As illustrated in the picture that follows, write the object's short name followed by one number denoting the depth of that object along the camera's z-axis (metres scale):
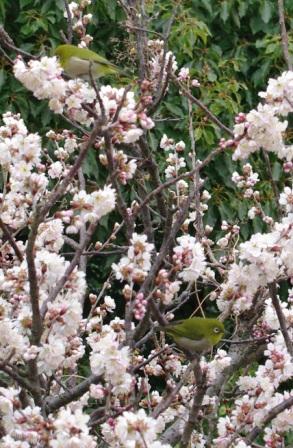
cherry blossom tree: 4.13
